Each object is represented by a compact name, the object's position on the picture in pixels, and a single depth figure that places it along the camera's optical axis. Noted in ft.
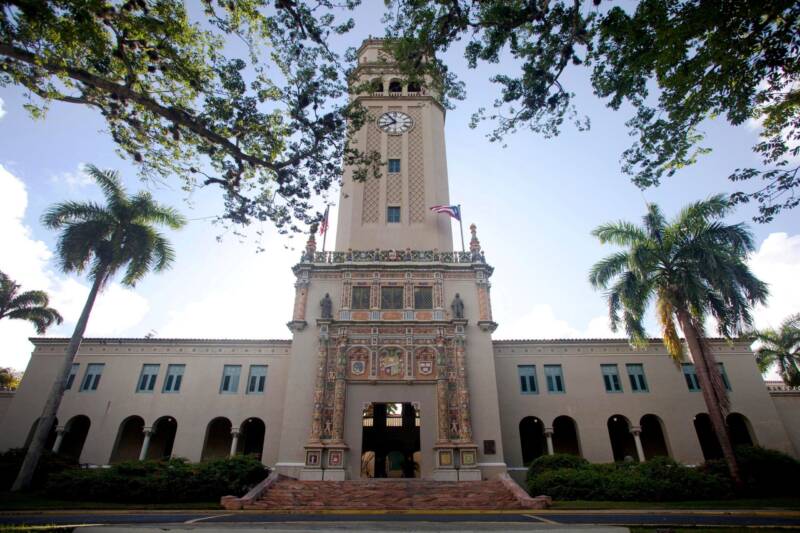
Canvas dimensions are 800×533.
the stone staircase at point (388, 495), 49.49
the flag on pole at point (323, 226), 84.00
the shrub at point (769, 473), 55.09
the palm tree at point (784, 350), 104.42
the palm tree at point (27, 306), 82.43
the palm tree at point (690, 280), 60.90
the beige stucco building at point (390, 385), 69.82
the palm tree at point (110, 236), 68.33
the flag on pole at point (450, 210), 85.35
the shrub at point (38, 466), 58.90
